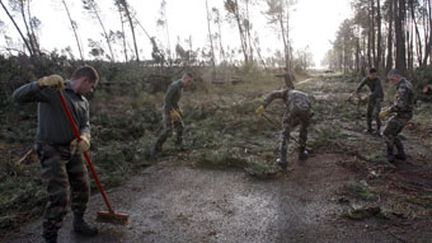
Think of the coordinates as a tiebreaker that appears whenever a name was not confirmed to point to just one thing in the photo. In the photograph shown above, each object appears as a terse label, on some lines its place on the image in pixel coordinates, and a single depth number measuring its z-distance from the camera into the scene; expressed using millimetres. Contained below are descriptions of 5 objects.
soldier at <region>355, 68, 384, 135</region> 8203
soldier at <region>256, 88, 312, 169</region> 5762
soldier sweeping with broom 2959
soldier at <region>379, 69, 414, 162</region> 5617
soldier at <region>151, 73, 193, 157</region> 6754
